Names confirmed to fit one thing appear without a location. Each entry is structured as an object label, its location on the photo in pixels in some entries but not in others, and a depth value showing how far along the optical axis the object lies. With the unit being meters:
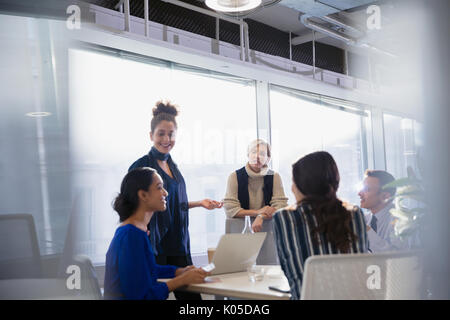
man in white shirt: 2.79
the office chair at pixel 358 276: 1.54
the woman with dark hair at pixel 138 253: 1.94
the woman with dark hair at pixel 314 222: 1.79
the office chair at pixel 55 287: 2.37
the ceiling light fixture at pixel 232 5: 3.67
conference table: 1.85
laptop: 2.17
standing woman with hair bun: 3.05
